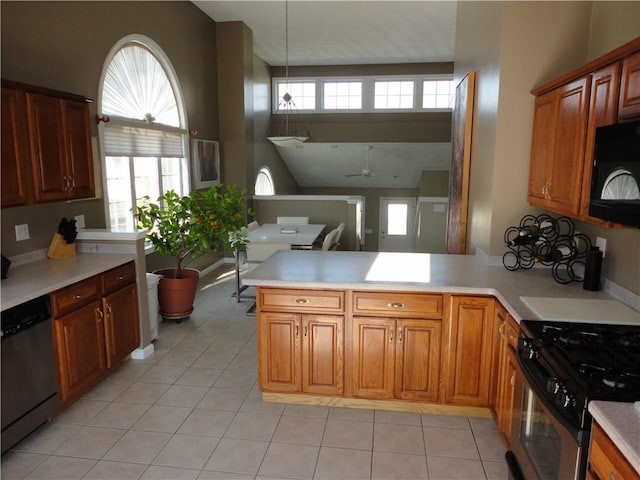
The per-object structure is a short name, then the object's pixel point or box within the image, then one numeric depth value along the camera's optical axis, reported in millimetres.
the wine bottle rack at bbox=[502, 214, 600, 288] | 2849
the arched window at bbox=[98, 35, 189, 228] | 4344
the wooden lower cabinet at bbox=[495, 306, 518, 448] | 2293
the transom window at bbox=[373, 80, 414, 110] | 9202
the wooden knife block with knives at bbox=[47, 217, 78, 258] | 3293
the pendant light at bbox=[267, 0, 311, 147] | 9328
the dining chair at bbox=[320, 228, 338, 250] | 5016
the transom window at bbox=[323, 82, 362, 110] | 9344
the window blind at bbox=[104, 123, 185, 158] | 4340
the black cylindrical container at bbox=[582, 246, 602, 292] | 2586
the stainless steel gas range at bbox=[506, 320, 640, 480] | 1490
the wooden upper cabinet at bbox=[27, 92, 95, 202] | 2836
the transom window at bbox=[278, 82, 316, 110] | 9445
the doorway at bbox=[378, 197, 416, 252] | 11586
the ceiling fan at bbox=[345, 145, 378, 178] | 9505
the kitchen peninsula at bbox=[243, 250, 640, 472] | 2662
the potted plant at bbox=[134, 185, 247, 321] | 4191
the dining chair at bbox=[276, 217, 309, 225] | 7141
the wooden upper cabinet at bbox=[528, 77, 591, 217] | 2266
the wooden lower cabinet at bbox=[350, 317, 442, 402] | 2734
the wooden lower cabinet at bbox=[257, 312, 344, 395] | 2812
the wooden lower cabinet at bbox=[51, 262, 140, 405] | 2727
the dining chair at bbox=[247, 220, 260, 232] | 5910
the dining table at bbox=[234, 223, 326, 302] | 4949
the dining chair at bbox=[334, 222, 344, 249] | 5852
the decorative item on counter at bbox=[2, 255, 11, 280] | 2700
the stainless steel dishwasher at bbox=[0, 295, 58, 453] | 2318
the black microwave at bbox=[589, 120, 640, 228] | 1690
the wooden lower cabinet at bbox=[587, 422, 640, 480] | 1239
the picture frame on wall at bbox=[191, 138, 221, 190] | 6184
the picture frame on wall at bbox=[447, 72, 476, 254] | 3768
